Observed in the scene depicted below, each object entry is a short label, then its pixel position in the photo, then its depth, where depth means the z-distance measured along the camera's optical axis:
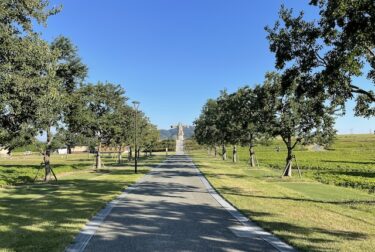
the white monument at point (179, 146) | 163.26
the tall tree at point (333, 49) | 12.19
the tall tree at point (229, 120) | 44.20
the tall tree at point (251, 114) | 28.67
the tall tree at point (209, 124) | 61.12
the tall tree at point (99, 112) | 31.22
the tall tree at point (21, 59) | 13.57
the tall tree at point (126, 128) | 52.08
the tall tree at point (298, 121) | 27.73
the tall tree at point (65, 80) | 28.02
